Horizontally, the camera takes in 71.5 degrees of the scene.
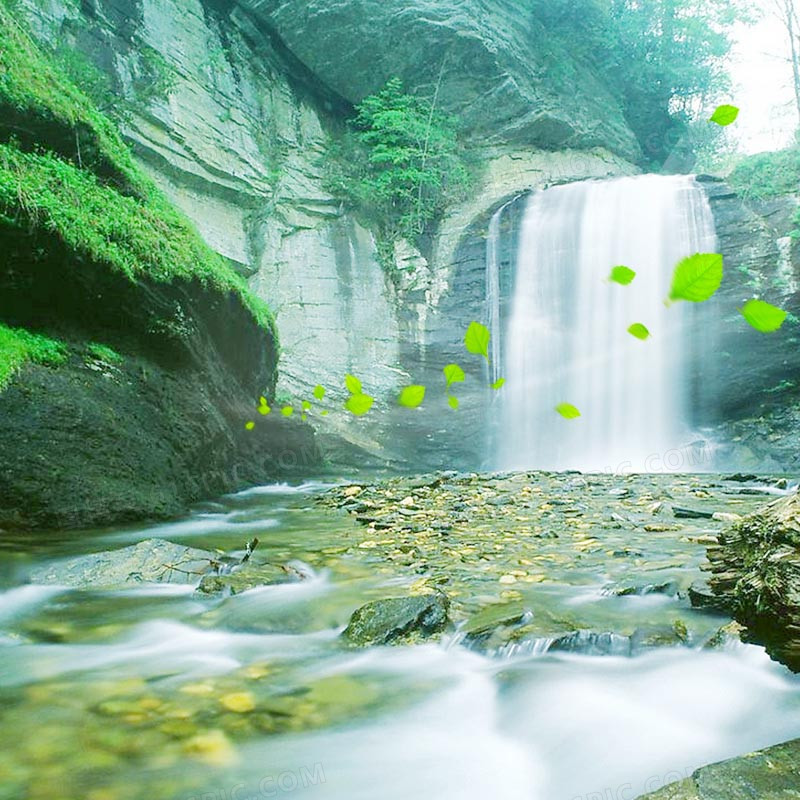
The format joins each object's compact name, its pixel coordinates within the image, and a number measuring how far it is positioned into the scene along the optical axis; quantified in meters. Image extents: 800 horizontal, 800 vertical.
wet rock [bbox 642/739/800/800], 1.16
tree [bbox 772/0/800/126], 15.30
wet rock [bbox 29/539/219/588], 3.03
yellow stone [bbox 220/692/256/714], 1.79
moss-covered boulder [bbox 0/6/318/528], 4.33
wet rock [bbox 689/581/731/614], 2.27
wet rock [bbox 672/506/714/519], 4.73
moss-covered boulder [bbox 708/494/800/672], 1.82
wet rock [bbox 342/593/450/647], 2.29
